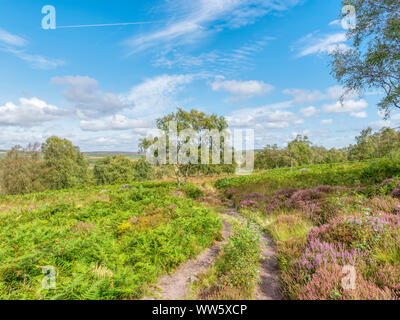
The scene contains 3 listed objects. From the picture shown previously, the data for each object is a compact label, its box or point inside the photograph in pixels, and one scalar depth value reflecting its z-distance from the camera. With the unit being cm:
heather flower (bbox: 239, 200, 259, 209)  1078
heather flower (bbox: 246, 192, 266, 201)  1190
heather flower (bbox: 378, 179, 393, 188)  770
